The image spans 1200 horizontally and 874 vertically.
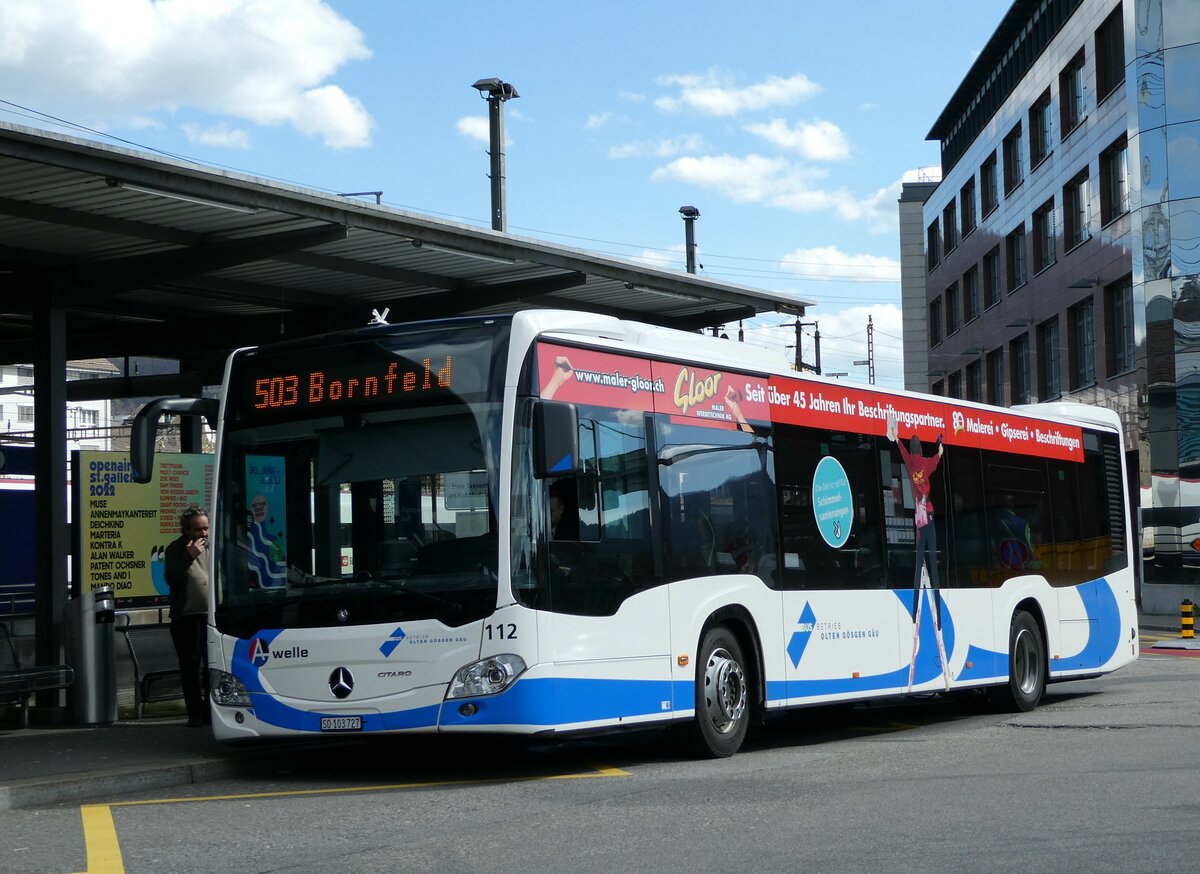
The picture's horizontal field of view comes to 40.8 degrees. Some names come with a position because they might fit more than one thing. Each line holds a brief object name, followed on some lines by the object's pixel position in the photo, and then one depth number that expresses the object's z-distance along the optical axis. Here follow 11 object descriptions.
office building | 35.12
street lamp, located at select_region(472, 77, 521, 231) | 24.89
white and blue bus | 9.83
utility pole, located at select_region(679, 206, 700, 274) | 32.71
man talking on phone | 13.73
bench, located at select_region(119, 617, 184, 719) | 16.50
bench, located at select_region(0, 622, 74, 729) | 13.30
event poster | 15.96
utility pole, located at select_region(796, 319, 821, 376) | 81.11
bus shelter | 12.23
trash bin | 14.16
